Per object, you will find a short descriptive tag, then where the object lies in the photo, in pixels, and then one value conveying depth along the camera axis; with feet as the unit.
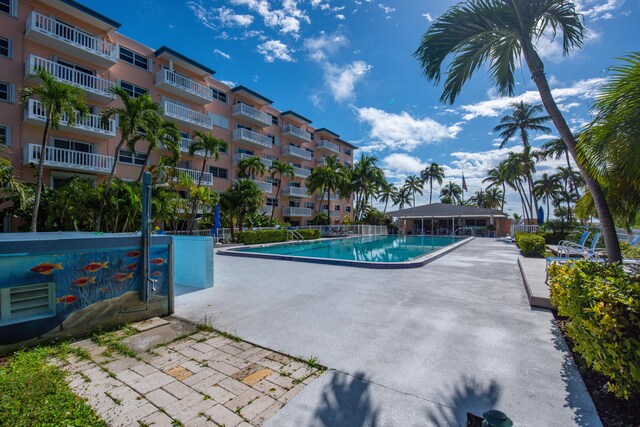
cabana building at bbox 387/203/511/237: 106.73
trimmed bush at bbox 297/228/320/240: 80.73
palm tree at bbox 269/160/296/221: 94.68
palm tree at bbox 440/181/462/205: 211.20
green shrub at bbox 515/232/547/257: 41.22
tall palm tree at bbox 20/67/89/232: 36.78
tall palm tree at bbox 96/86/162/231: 44.80
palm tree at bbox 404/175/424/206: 188.85
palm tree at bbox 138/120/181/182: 46.84
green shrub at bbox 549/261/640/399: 7.30
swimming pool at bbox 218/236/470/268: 34.38
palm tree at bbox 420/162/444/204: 180.65
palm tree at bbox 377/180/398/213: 184.78
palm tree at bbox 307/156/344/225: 104.68
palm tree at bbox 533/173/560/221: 141.81
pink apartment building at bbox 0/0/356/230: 49.88
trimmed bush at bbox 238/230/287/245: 63.82
